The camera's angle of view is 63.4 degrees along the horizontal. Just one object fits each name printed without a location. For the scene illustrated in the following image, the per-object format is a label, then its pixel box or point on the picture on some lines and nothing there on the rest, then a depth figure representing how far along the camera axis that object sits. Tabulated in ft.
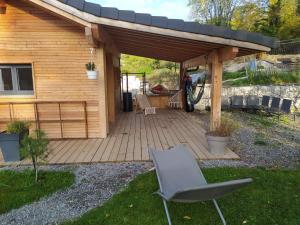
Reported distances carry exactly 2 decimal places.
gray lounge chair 6.90
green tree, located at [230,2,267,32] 89.71
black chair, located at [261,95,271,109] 29.97
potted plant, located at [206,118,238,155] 14.40
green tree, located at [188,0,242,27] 100.22
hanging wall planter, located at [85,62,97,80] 16.81
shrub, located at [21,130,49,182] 11.07
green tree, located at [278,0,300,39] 79.97
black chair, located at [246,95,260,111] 31.59
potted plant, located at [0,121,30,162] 13.70
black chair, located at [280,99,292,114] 26.27
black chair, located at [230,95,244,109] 32.53
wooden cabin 17.12
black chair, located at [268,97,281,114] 27.94
